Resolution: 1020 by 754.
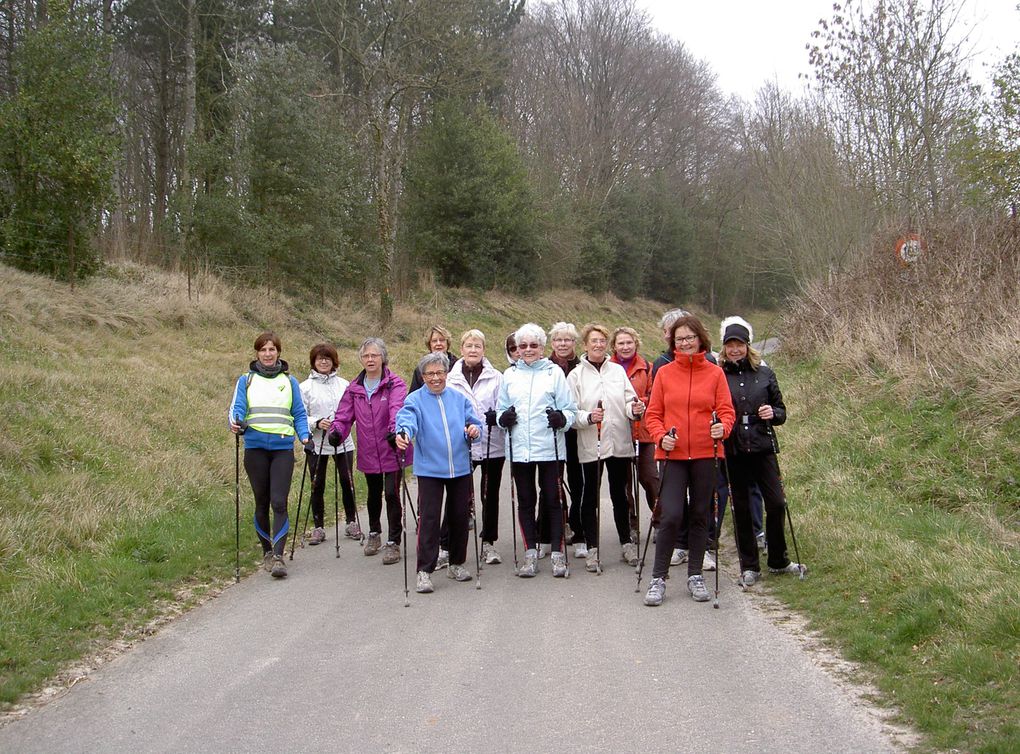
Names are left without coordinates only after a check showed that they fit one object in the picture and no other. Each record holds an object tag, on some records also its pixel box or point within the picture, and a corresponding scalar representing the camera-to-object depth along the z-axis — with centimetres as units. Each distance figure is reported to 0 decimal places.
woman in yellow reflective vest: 802
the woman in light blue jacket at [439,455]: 742
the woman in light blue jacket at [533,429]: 764
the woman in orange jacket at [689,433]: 678
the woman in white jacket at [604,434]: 793
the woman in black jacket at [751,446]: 710
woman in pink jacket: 847
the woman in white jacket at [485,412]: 827
